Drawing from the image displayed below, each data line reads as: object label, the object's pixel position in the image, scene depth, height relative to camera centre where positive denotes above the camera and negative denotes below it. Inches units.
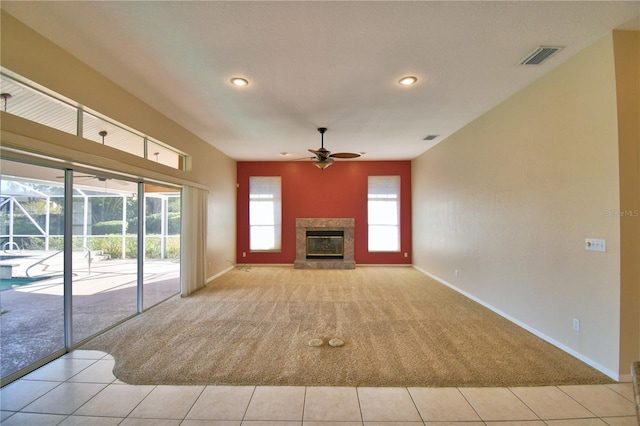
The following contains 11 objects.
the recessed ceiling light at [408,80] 116.6 +62.4
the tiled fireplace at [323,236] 284.8 -21.3
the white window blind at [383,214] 293.3 +3.9
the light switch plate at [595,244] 92.6 -10.3
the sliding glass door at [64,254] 95.2 -15.8
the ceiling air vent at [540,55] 97.0 +62.0
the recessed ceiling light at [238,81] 118.6 +63.0
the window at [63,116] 84.7 +40.8
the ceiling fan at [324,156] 179.5 +43.2
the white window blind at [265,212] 293.7 +7.1
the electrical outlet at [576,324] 102.1 -42.3
